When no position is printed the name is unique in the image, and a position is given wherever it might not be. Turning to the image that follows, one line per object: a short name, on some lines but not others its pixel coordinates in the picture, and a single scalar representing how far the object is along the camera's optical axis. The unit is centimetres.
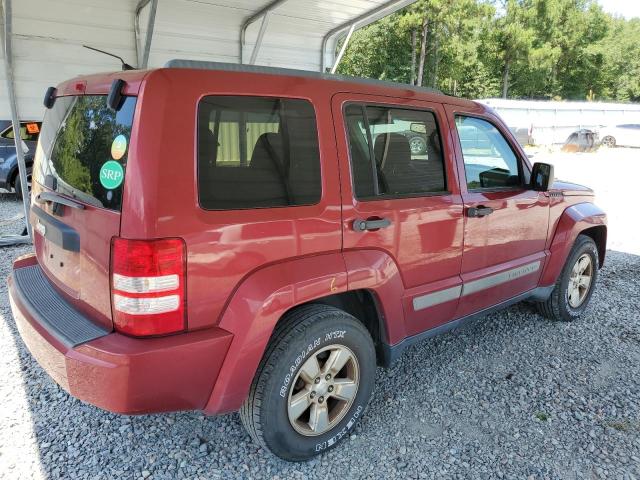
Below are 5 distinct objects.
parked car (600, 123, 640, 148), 2572
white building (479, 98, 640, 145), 2596
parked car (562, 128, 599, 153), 2353
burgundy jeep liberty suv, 196
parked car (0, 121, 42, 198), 812
